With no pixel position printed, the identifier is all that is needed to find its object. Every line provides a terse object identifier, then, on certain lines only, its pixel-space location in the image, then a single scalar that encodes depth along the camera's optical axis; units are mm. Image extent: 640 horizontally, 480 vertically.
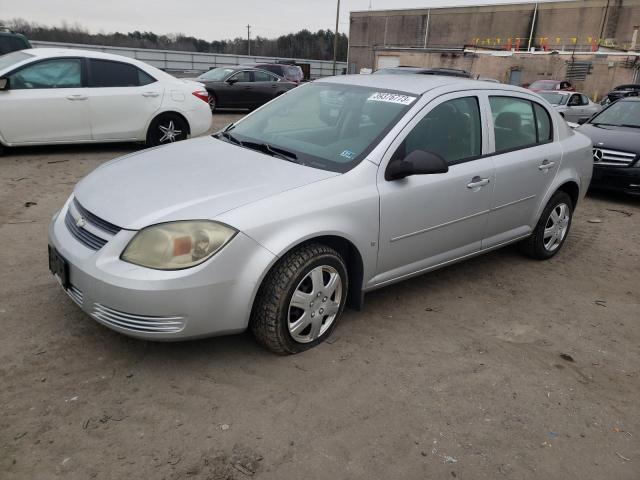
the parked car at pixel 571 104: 14359
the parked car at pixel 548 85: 17453
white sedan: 7211
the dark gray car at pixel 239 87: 14906
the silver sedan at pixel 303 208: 2773
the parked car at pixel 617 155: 7539
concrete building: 30719
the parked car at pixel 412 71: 13219
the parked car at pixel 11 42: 10547
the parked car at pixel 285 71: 20359
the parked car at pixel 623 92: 17486
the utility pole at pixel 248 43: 64338
